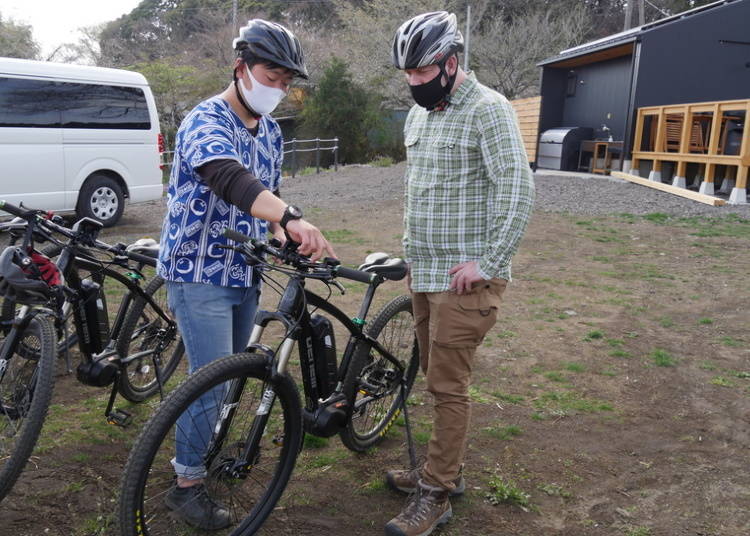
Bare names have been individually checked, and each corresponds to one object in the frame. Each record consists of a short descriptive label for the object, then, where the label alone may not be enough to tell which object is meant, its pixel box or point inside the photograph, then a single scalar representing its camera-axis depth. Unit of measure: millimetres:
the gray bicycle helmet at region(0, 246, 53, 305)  2879
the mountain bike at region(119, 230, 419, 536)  2209
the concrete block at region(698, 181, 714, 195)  12828
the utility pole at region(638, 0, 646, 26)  33219
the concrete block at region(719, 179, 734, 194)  13354
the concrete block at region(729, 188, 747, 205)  12109
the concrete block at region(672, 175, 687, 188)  13773
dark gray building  15219
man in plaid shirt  2600
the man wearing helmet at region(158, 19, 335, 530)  2387
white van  8594
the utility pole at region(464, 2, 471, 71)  26581
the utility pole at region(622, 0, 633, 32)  29456
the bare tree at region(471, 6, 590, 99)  30266
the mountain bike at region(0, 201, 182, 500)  2789
